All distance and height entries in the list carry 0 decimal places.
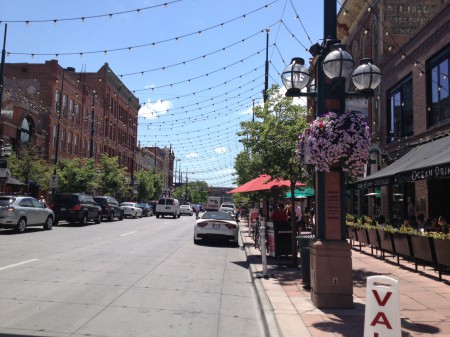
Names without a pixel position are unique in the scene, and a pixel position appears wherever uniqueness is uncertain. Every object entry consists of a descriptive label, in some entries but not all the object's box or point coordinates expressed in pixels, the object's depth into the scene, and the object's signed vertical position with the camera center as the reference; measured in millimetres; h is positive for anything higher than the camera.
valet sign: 4055 -917
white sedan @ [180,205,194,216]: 55378 -326
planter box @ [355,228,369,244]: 14648 -890
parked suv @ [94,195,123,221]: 31500 -123
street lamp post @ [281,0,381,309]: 6906 +233
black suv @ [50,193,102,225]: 25375 -146
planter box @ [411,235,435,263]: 9797 -857
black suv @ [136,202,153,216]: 45550 -223
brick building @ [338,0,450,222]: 15986 +4641
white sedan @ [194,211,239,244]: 17594 -861
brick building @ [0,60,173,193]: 34062 +9152
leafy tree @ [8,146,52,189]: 29875 +2392
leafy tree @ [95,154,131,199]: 40688 +2742
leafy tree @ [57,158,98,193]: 32875 +1956
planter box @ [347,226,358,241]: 16263 -878
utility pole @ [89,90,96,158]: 43631 +9150
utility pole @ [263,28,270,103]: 24508 +7308
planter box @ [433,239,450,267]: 9109 -840
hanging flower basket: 6965 +1033
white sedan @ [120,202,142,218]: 39312 -385
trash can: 12898 -864
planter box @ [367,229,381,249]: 13428 -868
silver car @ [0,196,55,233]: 18391 -389
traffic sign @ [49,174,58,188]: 28470 +1457
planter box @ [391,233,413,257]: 10965 -877
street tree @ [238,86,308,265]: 11508 +1830
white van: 42750 -78
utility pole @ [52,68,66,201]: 37175 +8140
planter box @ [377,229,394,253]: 12292 -872
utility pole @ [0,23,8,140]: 23461 +7799
